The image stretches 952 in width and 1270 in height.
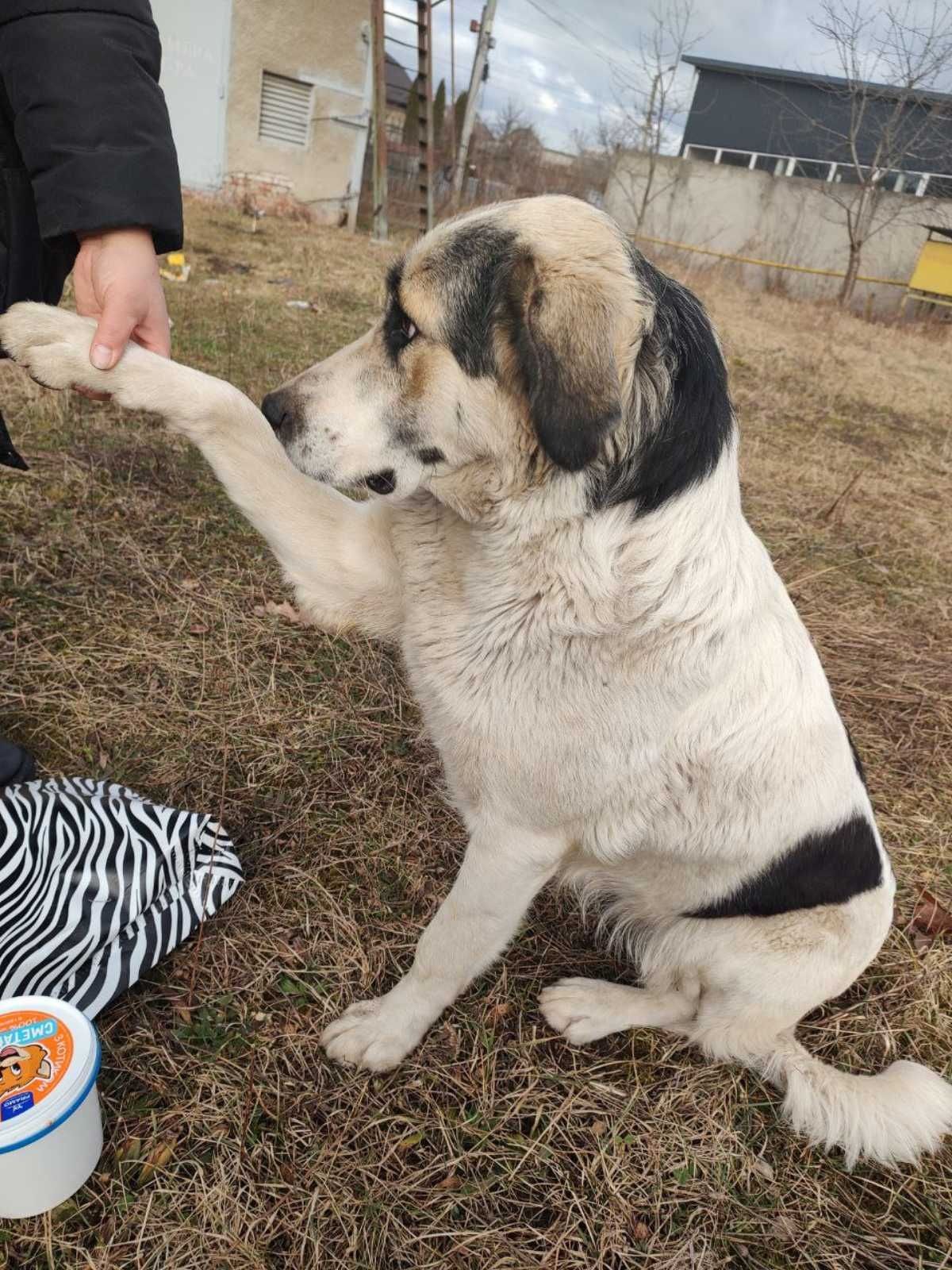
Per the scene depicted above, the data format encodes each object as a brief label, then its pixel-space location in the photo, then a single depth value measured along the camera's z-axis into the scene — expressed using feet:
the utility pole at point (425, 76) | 46.78
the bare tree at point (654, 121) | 76.95
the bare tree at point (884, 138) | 69.67
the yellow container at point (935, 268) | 76.54
